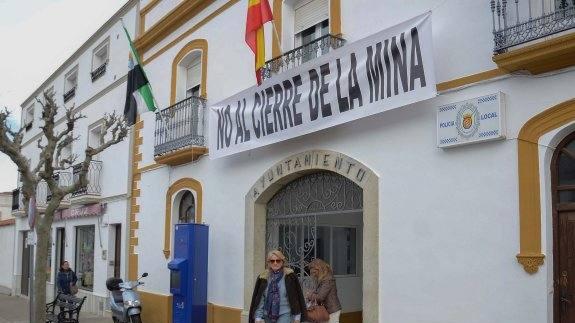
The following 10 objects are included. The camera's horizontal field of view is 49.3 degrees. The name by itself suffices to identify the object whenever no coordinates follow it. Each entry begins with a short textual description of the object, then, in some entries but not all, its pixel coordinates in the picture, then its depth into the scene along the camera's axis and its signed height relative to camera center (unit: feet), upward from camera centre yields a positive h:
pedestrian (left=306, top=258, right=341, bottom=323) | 25.98 -2.74
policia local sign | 20.49 +3.59
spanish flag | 29.76 +9.37
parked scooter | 33.83 -4.29
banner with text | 22.79 +5.72
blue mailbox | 34.42 -2.73
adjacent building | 49.44 +3.91
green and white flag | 40.91 +8.83
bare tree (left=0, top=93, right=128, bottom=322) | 35.04 +2.50
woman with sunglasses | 23.44 -2.70
